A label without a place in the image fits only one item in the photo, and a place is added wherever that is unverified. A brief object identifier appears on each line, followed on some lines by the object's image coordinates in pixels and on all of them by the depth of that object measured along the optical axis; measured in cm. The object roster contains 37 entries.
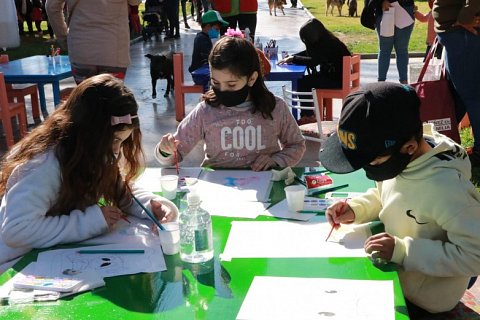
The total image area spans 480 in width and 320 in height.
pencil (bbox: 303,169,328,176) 281
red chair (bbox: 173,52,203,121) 684
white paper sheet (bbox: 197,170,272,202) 255
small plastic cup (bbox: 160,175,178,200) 257
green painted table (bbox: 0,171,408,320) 162
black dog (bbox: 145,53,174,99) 893
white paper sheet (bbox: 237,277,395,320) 159
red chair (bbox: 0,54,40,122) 726
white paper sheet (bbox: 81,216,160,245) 211
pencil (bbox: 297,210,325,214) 235
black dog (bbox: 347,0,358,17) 2292
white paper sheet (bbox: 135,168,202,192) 275
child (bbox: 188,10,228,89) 672
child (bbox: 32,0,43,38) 1848
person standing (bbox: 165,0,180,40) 1634
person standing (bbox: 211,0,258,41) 855
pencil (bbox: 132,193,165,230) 210
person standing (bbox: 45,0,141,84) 505
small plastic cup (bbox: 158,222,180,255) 197
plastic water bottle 191
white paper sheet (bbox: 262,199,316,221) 229
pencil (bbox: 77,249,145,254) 200
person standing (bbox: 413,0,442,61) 830
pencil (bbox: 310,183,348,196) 256
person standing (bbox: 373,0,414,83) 773
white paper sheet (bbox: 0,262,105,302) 172
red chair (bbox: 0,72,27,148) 609
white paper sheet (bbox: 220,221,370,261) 196
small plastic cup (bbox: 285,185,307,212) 233
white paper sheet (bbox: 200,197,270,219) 233
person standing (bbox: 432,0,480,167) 466
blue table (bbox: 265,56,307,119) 615
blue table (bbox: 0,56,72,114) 638
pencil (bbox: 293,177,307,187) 268
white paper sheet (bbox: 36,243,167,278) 187
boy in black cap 180
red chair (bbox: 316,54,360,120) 609
